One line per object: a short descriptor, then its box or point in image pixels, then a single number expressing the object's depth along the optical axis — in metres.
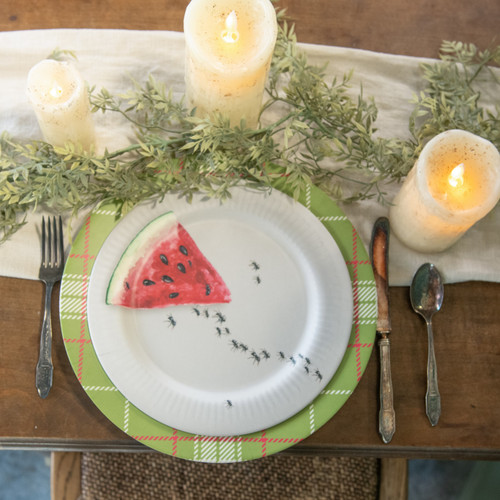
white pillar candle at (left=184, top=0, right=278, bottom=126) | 0.65
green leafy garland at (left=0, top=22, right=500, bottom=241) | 0.68
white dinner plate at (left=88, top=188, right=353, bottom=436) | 0.70
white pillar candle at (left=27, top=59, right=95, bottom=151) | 0.67
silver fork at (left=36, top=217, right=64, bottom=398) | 0.71
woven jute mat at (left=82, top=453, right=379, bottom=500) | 0.94
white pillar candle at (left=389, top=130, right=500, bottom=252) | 0.67
